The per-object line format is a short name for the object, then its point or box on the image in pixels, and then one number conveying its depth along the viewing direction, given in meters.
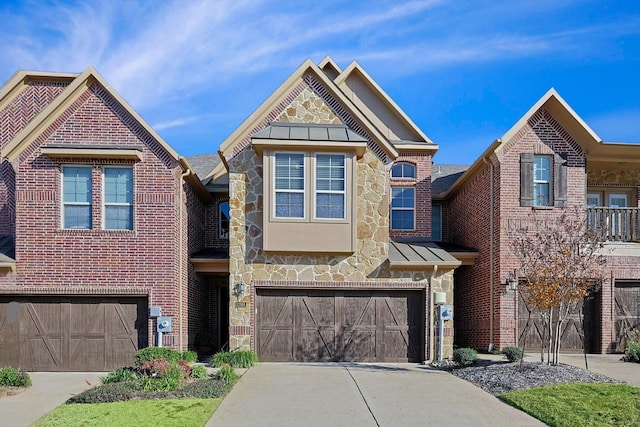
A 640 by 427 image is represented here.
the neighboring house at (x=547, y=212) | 15.95
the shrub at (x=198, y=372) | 11.71
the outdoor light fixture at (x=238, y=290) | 14.46
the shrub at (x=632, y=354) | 14.40
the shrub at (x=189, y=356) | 13.33
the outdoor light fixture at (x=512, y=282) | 15.73
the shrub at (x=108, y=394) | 9.71
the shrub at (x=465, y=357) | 13.34
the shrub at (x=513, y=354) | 13.20
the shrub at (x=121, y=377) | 11.05
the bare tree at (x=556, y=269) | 11.82
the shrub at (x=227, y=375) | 11.19
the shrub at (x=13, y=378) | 11.42
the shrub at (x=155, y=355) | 11.50
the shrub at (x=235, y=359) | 13.59
